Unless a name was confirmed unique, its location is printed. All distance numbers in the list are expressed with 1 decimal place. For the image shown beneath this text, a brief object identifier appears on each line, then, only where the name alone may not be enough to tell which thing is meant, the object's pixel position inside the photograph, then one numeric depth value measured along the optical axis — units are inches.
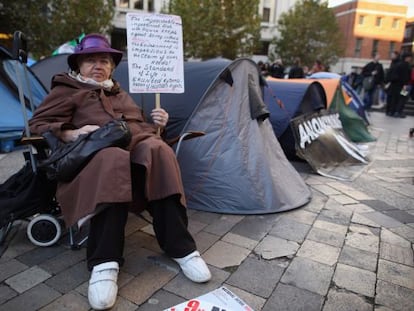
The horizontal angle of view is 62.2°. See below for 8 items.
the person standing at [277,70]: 469.7
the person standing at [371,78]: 455.5
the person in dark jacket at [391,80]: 422.3
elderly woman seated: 72.2
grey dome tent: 121.4
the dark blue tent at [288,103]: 185.9
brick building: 1453.0
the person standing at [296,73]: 421.4
